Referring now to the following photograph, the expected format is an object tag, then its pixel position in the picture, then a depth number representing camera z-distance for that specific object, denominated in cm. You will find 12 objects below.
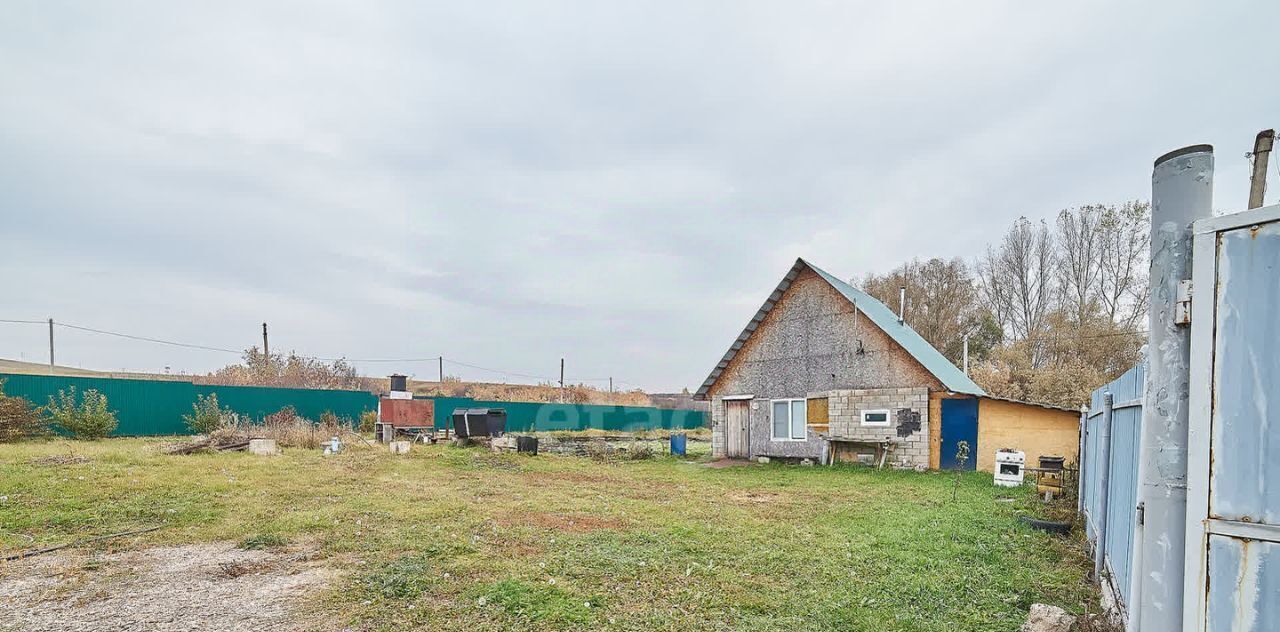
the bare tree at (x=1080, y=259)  2544
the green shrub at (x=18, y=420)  1462
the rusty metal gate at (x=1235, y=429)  154
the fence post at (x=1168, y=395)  170
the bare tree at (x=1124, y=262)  2364
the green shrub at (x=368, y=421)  2311
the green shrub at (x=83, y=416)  1566
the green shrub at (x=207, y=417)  1773
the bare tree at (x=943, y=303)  2959
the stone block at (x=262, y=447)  1423
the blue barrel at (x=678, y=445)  1855
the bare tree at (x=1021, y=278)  2756
